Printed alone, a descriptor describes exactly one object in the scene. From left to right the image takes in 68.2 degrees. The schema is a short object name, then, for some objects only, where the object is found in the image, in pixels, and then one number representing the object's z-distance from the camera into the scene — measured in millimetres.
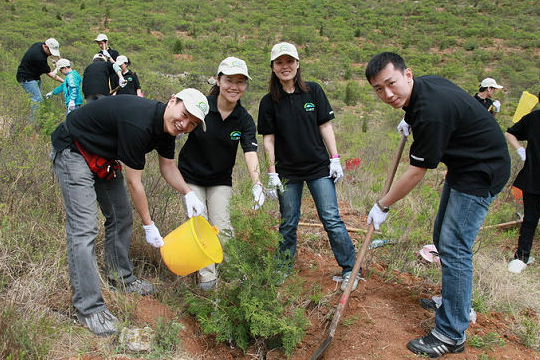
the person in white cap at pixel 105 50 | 7820
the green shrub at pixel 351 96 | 15492
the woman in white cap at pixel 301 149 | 3201
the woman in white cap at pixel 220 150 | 2922
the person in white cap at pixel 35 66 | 6793
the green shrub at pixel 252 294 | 2479
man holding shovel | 2281
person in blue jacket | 6554
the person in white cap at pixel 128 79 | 7500
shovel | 2602
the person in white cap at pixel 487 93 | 7125
